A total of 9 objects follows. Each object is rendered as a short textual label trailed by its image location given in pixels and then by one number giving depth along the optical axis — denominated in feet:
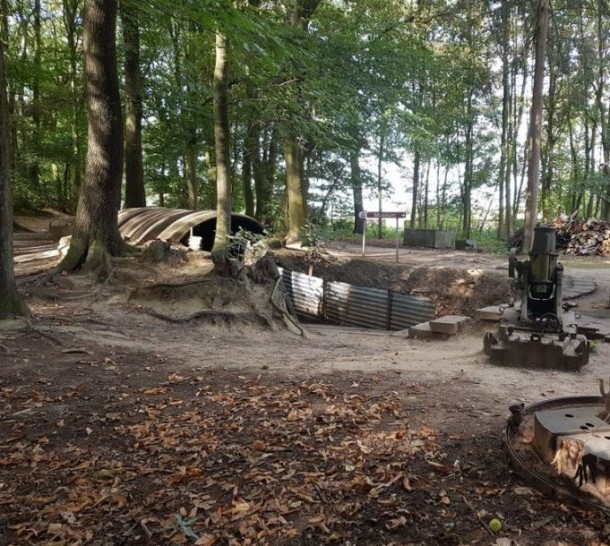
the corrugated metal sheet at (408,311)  37.42
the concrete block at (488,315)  27.91
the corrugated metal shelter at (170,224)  40.01
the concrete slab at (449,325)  28.24
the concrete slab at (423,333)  28.72
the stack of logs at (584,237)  59.81
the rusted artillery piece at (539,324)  19.66
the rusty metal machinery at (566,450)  7.43
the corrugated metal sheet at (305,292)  41.86
